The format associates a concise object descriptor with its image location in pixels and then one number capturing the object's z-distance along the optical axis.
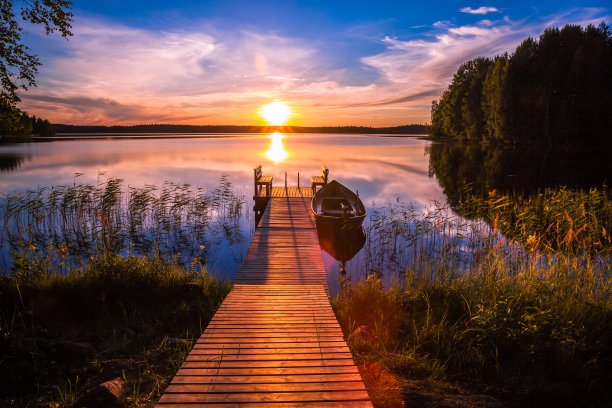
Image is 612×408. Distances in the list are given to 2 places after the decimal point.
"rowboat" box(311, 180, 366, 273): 13.45
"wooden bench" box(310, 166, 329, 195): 20.58
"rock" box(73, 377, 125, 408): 3.95
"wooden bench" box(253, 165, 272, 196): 19.30
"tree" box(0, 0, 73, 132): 6.81
